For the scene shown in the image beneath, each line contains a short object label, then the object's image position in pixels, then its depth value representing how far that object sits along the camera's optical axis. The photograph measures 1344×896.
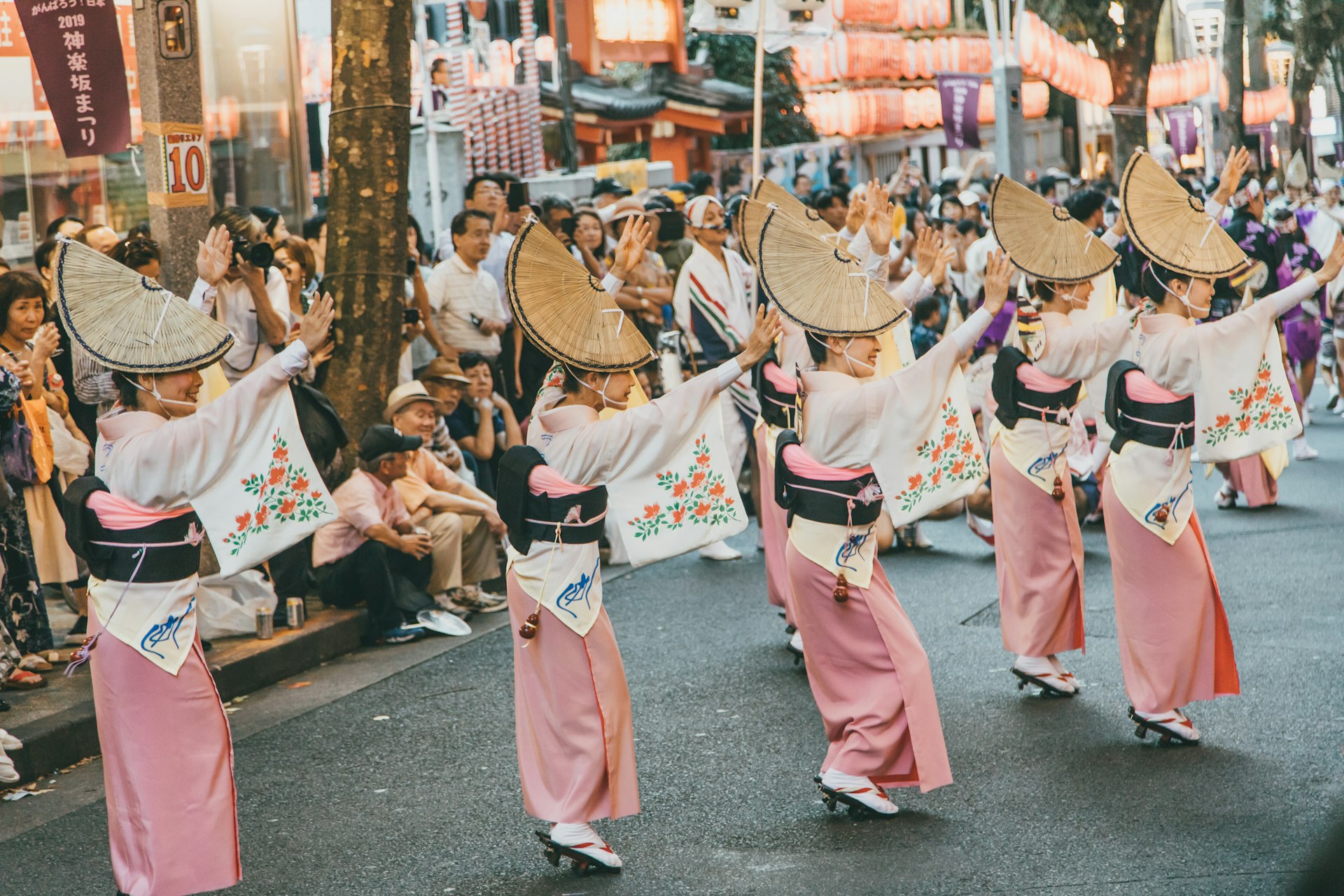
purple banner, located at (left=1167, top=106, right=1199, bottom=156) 28.75
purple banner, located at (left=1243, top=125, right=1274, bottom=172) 33.81
